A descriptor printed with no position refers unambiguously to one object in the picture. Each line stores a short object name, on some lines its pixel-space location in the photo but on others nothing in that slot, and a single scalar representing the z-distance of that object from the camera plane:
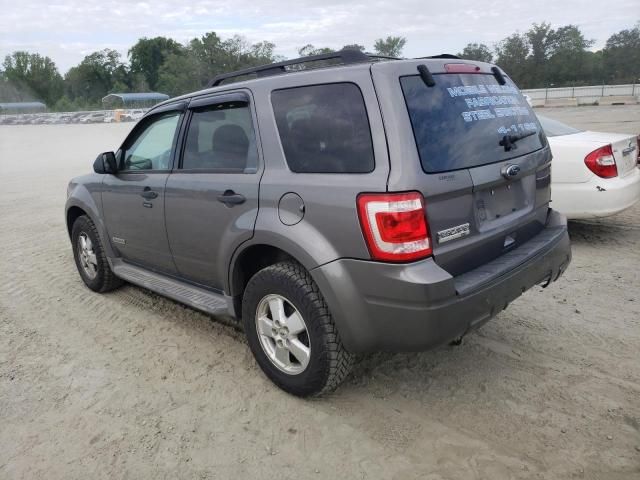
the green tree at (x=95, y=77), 101.50
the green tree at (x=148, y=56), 109.75
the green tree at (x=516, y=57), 66.12
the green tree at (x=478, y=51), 64.84
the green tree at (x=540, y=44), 66.94
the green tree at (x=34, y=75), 98.38
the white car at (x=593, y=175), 5.37
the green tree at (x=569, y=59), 63.50
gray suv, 2.54
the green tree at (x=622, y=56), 59.31
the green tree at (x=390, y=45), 79.88
